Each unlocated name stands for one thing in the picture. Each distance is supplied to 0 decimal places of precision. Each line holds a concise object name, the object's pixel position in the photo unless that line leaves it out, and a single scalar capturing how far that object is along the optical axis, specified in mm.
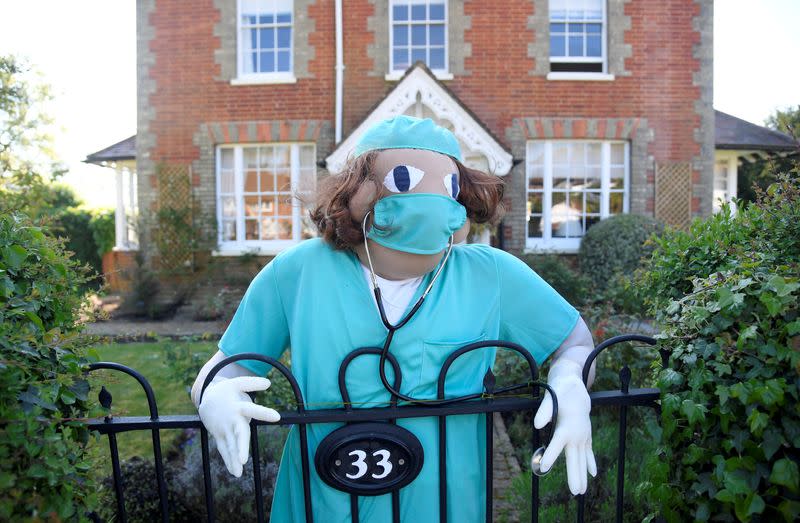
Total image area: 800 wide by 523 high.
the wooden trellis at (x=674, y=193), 9938
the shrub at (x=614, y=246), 9117
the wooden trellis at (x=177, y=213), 10062
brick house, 9844
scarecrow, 1597
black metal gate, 1494
